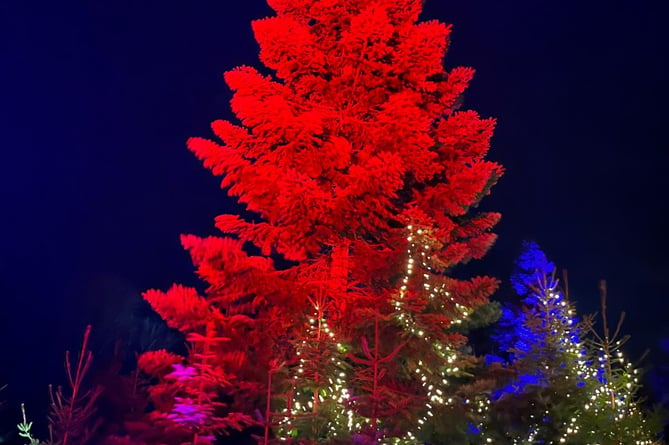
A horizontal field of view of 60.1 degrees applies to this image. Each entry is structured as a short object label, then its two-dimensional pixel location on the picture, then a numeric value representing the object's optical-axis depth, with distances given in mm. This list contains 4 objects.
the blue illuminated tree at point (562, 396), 7945
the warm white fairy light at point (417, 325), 6113
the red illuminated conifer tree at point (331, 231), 6246
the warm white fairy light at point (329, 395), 5551
